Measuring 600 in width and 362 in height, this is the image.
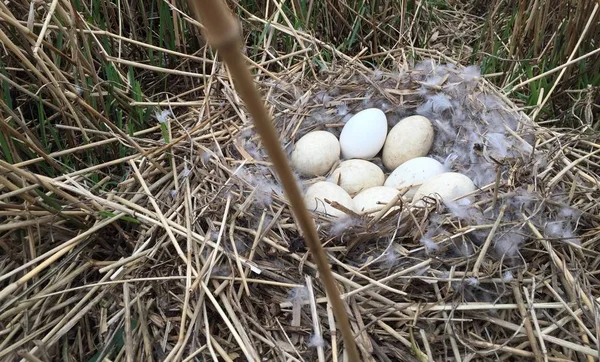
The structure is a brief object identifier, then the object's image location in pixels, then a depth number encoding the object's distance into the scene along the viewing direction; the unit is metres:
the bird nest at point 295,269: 0.87
